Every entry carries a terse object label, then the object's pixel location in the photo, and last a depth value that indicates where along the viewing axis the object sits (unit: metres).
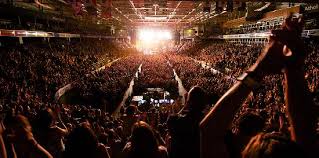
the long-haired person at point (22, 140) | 1.66
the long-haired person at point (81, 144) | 1.54
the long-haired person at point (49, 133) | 2.05
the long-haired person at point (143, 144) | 1.51
